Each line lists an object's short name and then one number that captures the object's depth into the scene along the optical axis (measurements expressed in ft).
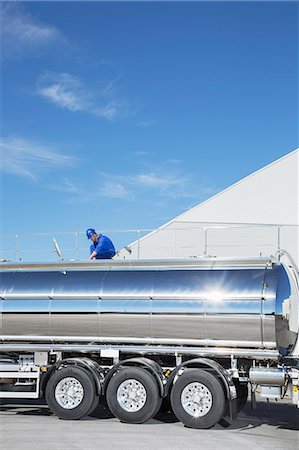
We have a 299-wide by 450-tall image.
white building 80.28
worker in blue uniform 47.14
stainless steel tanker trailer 37.78
